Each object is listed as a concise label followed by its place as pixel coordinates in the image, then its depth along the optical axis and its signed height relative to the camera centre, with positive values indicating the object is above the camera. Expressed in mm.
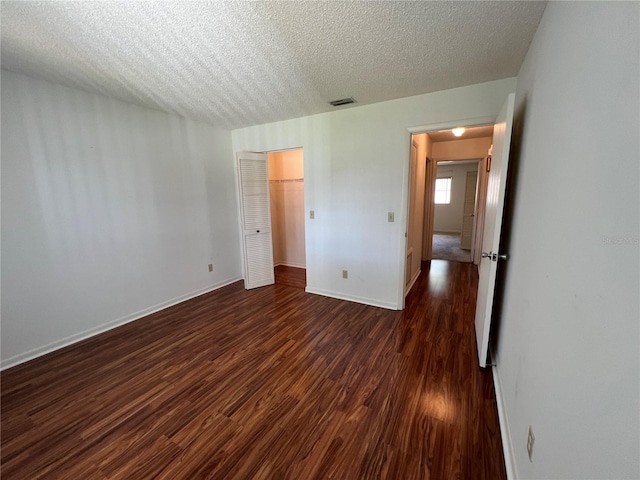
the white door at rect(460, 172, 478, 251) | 6352 -294
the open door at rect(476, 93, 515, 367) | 1733 -168
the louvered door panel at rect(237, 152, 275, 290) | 3661 -242
